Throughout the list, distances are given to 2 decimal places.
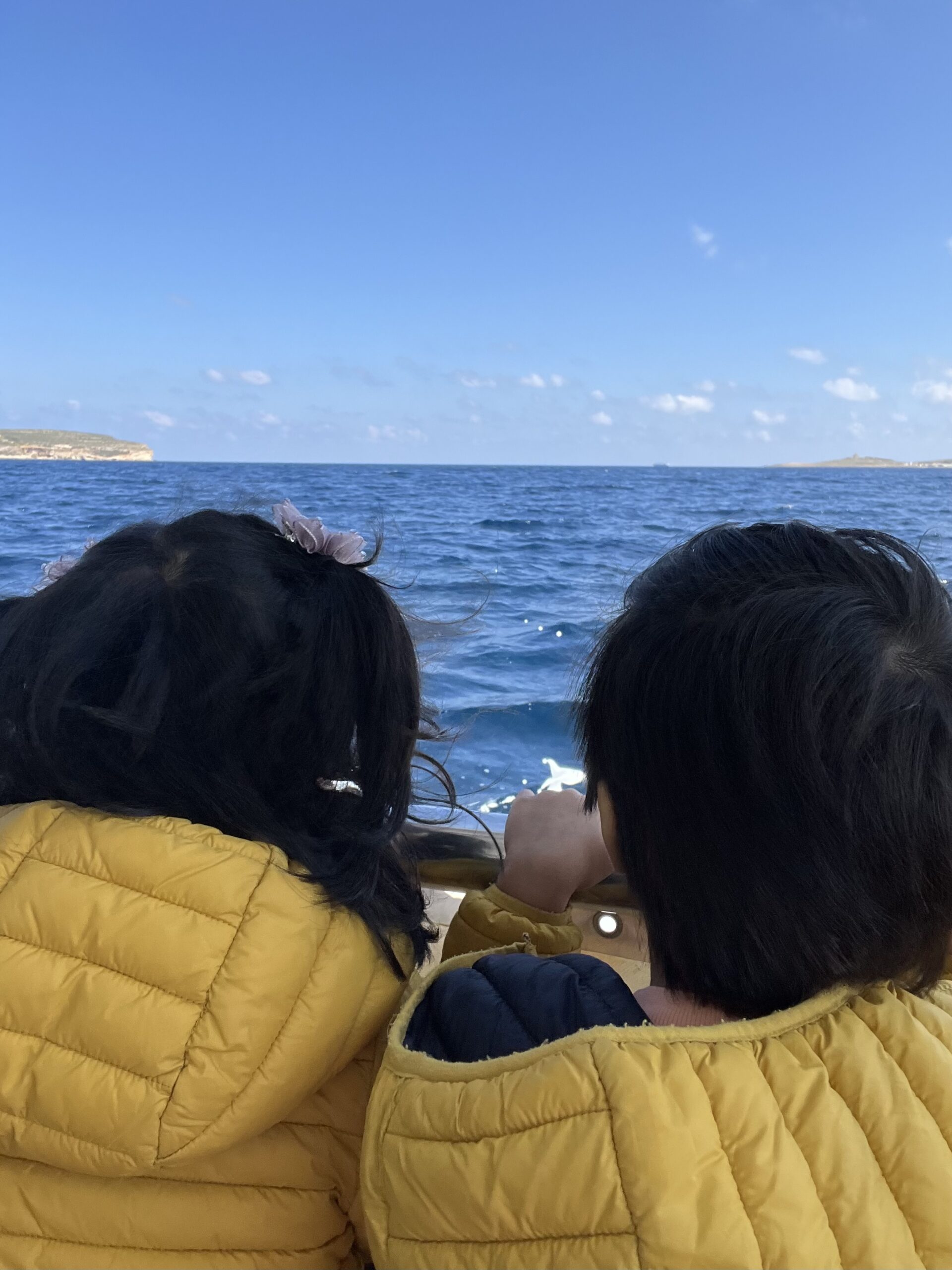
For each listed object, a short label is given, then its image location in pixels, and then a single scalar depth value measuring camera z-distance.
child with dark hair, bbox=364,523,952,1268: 0.50
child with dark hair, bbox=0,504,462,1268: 0.67
